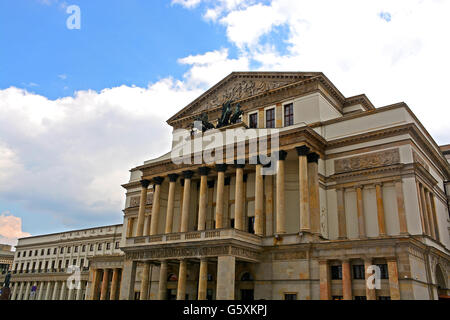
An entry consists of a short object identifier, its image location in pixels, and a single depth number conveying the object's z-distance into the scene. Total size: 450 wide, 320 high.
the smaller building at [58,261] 66.94
